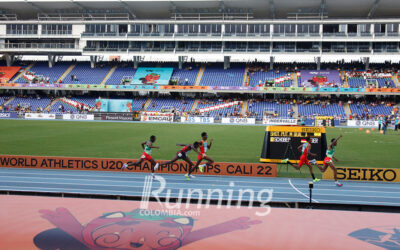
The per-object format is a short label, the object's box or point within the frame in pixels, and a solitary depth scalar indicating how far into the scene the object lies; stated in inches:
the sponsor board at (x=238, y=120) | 1742.1
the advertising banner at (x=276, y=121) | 1645.8
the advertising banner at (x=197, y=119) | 1755.7
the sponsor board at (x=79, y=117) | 1804.9
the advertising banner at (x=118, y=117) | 1797.5
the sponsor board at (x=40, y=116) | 1826.5
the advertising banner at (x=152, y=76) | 2046.0
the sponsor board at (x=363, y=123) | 1605.6
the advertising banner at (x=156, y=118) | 1769.2
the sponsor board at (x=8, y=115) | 1845.5
